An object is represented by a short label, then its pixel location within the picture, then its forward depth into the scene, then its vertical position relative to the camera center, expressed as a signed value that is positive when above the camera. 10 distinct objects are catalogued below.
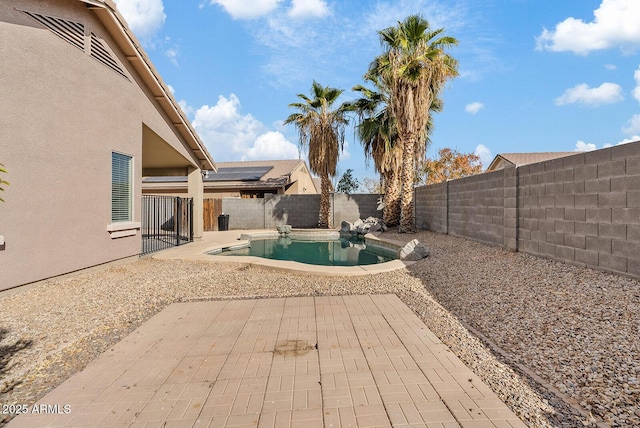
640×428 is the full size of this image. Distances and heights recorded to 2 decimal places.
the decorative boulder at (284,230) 17.98 -0.99
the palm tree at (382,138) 17.58 +4.20
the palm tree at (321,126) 18.50 +5.04
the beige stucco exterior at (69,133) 5.29 +1.57
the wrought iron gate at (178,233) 11.01 -0.87
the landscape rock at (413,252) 9.16 -1.14
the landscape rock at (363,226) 17.28 -0.76
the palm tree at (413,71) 13.33 +5.99
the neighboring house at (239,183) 24.59 +2.29
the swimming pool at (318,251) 11.62 -1.64
